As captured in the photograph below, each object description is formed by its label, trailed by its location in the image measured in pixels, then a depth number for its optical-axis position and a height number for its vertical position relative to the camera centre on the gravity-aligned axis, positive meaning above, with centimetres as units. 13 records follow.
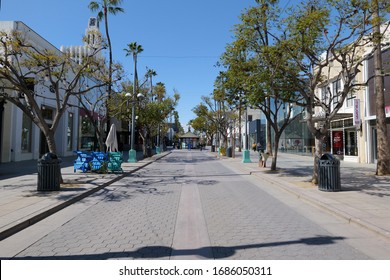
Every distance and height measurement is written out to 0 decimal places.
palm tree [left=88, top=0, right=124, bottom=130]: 2134 +976
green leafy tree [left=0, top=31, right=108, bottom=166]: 1089 +320
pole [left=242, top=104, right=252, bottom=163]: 2570 -57
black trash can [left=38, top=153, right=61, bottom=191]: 990 -69
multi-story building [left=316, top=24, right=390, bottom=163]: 2200 +215
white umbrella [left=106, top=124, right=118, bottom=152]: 1892 +61
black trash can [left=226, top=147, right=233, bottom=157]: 3486 -22
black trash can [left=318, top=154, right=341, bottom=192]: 1010 -75
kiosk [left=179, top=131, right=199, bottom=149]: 7969 +272
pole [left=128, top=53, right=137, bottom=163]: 2498 +74
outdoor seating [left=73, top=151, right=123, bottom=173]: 1587 -58
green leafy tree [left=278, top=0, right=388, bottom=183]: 1077 +407
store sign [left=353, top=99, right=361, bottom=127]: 2244 +268
